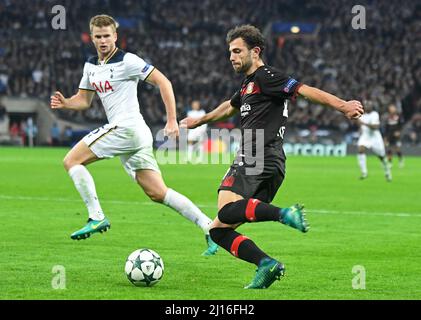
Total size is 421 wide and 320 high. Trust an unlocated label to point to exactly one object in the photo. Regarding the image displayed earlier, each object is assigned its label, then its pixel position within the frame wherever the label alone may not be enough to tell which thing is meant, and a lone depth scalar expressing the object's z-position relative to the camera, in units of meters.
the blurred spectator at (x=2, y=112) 49.19
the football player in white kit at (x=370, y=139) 26.73
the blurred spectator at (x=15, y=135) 49.31
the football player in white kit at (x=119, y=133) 10.79
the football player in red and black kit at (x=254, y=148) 8.16
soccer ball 8.48
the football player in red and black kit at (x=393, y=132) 34.44
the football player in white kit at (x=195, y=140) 33.94
